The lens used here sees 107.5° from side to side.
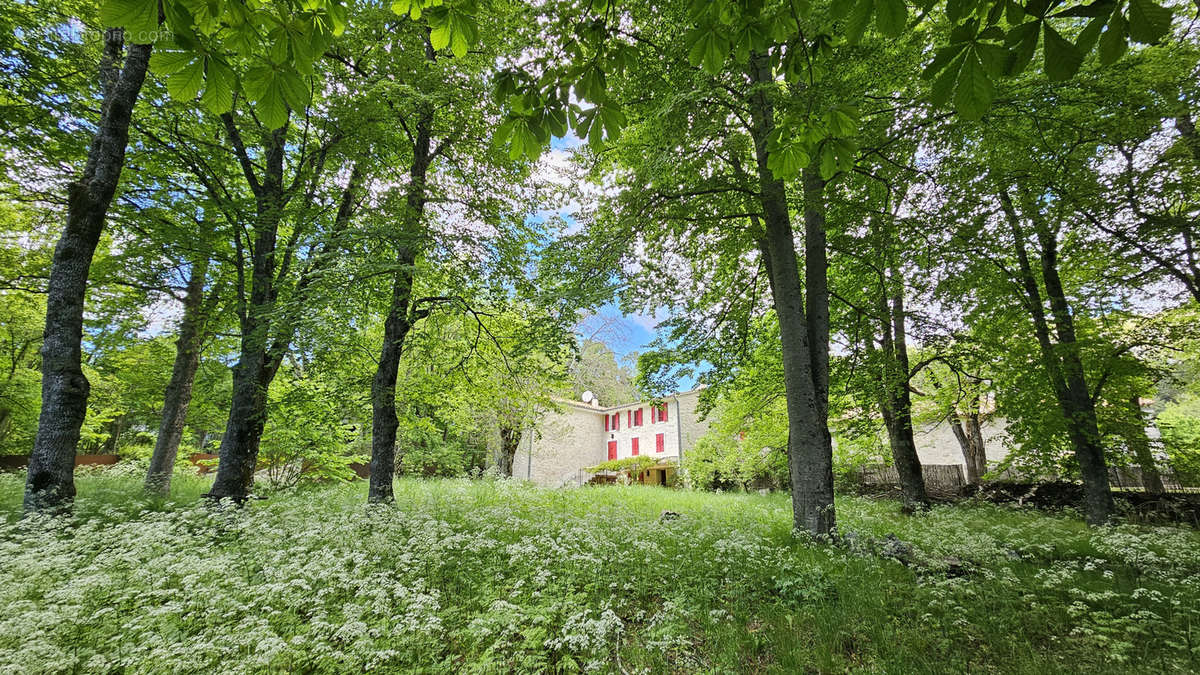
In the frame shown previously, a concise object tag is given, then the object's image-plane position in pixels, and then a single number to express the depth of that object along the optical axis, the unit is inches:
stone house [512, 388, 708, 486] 1172.5
